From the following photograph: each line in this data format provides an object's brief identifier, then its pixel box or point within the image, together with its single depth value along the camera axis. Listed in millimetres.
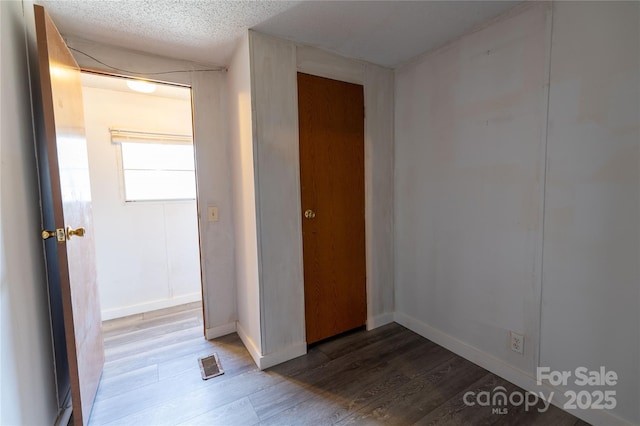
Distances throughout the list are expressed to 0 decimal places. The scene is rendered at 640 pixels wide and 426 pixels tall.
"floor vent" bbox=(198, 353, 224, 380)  1854
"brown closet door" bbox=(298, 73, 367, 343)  2037
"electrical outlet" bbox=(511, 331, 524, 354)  1655
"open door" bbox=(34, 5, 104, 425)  1249
